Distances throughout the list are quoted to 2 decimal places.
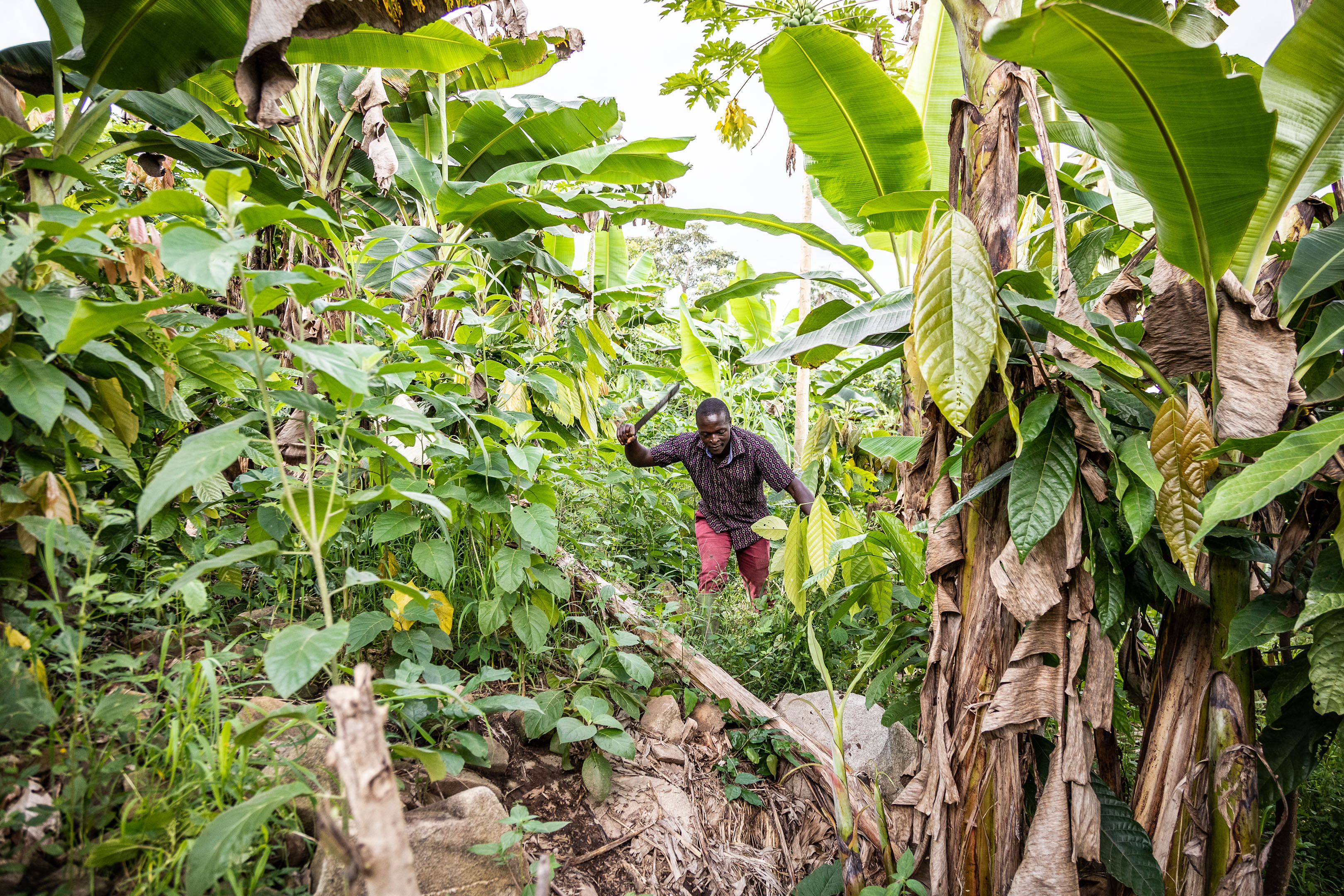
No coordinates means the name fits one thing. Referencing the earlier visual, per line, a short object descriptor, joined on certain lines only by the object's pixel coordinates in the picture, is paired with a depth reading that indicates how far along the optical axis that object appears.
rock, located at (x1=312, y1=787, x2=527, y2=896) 1.46
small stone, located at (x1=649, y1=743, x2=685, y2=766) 2.36
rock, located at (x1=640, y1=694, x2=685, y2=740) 2.47
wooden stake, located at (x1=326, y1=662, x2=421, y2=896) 0.76
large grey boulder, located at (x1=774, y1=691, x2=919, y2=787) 2.45
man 3.75
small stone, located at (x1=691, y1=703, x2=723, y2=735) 2.56
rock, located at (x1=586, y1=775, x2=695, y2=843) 2.07
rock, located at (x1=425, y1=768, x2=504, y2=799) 1.76
